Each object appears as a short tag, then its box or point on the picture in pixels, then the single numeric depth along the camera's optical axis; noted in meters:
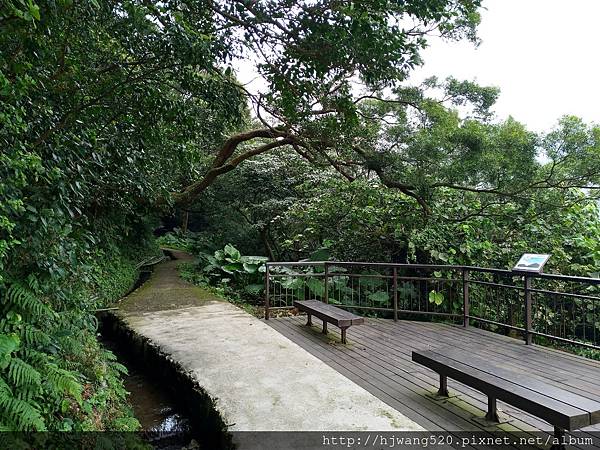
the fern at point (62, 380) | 2.34
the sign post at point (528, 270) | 4.47
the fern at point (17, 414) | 2.01
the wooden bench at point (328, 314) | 4.57
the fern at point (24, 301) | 2.34
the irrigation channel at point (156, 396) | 3.21
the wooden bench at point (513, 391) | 2.27
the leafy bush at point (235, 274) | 8.83
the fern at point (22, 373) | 2.17
